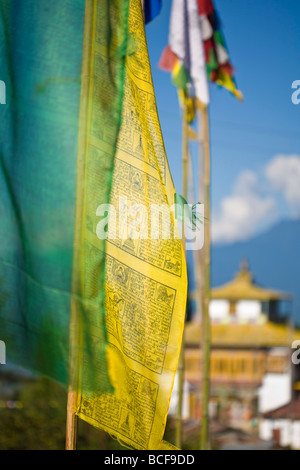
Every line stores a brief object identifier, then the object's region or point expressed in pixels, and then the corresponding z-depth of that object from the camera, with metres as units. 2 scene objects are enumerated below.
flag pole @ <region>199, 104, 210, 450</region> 8.13
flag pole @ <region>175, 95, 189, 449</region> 8.03
